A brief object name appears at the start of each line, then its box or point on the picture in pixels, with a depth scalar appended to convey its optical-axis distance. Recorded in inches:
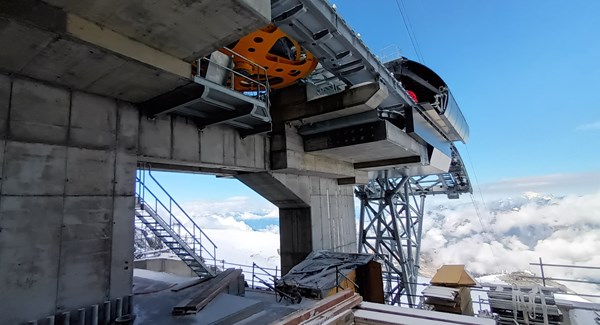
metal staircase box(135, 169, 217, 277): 458.9
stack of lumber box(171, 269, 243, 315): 308.2
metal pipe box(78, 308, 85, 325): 252.4
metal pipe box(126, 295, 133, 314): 289.6
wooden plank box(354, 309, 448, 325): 211.2
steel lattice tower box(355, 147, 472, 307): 797.9
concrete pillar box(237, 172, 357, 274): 573.3
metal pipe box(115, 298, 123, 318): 281.1
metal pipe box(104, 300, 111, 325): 270.4
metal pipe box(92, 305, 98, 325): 259.6
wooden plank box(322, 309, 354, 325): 217.6
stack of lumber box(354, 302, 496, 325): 213.5
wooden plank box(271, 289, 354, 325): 206.2
